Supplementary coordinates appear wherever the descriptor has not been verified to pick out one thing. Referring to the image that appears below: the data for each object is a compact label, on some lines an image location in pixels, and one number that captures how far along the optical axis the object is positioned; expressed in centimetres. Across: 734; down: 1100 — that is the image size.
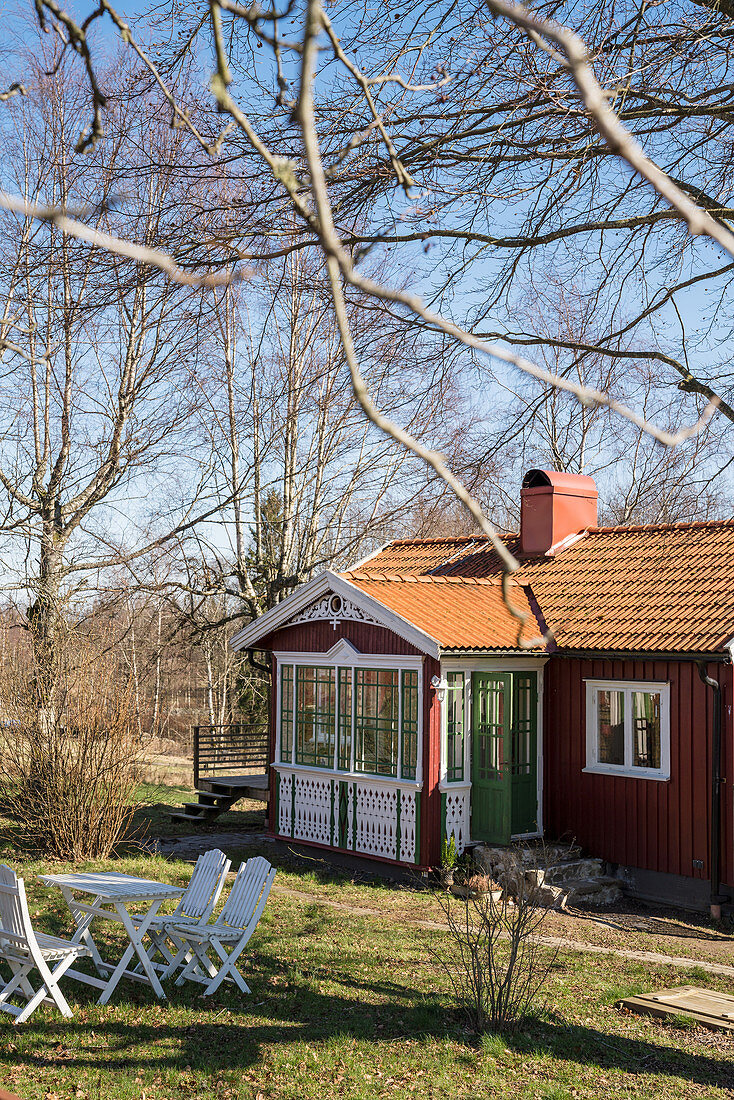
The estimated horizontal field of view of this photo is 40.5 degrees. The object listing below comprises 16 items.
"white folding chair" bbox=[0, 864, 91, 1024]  725
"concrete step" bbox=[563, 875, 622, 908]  1239
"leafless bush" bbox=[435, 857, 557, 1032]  741
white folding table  786
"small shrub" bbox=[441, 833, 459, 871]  1292
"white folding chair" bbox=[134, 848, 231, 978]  844
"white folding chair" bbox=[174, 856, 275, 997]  816
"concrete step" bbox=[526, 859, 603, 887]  1265
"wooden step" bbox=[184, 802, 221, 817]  1780
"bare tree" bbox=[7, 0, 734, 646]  373
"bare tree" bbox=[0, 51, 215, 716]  1734
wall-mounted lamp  1308
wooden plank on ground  778
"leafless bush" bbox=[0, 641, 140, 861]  1297
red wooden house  1251
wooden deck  1741
